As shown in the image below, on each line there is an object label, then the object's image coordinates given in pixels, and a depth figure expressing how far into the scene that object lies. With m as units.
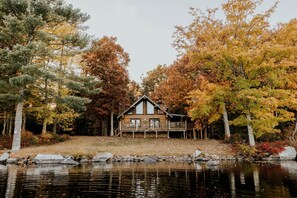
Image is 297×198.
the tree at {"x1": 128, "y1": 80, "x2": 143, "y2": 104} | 55.47
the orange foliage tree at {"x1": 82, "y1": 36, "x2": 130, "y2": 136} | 37.25
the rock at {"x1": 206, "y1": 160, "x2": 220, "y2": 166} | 19.03
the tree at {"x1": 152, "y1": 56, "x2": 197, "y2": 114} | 32.75
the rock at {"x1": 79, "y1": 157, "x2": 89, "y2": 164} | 21.54
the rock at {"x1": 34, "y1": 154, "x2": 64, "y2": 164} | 20.47
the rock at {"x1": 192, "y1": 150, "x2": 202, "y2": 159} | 22.86
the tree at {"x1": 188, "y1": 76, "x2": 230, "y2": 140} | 23.23
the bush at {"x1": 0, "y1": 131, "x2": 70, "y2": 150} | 25.58
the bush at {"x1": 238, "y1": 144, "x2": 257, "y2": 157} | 23.02
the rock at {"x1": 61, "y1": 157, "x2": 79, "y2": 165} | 20.48
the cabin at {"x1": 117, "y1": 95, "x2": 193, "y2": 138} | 40.97
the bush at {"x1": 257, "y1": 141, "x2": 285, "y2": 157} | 22.77
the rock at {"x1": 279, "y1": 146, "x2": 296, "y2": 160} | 22.33
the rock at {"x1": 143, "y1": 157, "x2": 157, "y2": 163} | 21.97
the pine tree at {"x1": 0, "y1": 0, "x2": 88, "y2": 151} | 22.39
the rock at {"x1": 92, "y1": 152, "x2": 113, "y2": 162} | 21.89
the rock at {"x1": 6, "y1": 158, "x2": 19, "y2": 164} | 20.56
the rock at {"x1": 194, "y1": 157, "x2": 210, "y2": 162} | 22.32
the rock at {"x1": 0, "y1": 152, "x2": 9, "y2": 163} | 20.81
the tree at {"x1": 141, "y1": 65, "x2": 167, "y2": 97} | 60.62
